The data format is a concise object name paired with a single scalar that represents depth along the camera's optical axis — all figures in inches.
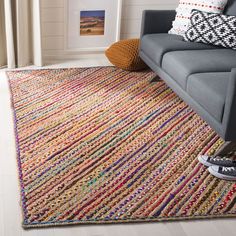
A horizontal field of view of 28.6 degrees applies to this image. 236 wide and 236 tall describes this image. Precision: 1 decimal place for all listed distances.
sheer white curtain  151.3
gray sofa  98.1
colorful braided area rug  86.7
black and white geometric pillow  129.8
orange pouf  154.9
